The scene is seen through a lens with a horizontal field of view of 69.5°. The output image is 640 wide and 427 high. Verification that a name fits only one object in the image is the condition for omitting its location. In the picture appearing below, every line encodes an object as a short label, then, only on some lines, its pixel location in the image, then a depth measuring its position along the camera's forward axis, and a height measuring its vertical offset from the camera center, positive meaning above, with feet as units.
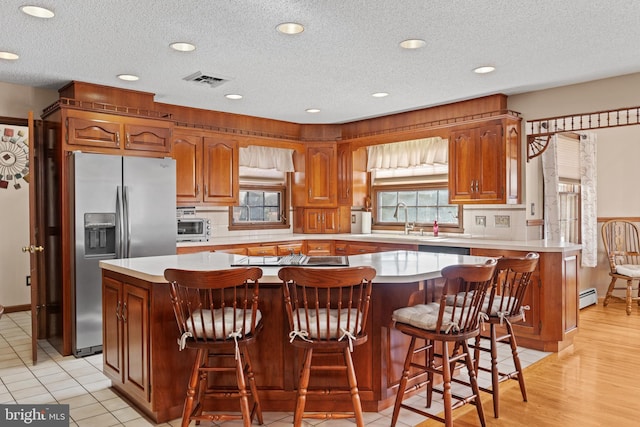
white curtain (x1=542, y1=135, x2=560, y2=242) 16.56 +0.68
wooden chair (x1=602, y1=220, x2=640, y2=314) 19.20 -1.57
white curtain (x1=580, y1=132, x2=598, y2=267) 19.97 +0.50
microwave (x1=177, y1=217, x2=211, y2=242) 16.51 -0.54
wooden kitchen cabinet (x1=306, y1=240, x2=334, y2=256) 19.26 -1.40
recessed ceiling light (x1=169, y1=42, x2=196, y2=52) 10.64 +3.94
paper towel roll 20.66 -0.39
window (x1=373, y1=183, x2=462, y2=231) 18.70 +0.26
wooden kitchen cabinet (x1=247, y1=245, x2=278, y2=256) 17.39 -1.39
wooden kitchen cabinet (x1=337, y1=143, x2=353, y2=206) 20.35 +1.74
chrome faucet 19.21 -0.24
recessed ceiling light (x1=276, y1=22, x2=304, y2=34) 9.49 +3.90
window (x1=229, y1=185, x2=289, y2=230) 19.99 +0.23
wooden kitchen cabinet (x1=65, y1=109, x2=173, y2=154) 13.44 +2.55
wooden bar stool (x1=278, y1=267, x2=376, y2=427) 7.29 -1.86
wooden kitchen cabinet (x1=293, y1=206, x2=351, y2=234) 20.88 -0.29
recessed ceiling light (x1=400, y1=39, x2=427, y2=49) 10.46 +3.90
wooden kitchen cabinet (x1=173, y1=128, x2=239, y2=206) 16.99 +1.79
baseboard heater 18.69 -3.57
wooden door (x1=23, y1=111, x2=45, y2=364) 12.09 -0.45
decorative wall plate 19.04 +2.51
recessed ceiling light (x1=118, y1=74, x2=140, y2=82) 13.08 +3.97
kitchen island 8.70 -2.62
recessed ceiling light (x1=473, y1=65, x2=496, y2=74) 12.38 +3.90
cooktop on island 9.22 -0.99
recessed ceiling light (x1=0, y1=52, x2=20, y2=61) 11.30 +3.99
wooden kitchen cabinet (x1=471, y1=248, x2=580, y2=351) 13.04 -2.69
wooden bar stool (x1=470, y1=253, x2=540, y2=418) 8.78 -1.97
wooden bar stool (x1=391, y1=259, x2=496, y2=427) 7.72 -1.95
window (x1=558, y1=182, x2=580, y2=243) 19.21 -0.01
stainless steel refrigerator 13.15 -0.10
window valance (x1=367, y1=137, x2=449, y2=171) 18.34 +2.50
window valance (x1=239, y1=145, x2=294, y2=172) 19.80 +2.48
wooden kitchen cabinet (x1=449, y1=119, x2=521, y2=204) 15.21 +1.70
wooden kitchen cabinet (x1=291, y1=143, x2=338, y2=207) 20.49 +1.72
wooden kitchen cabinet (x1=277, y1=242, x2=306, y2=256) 18.29 -1.39
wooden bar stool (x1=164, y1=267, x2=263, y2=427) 7.41 -1.97
